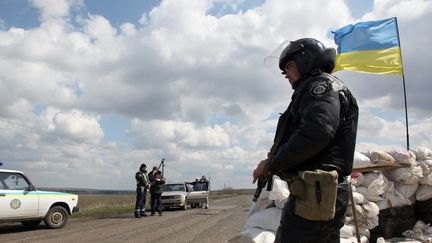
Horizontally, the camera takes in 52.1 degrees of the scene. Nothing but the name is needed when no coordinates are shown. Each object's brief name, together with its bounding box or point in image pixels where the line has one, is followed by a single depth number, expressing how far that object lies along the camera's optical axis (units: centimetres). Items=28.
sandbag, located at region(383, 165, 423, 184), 659
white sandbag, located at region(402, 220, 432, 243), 621
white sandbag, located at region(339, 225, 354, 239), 572
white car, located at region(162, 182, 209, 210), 2255
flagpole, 915
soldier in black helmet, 248
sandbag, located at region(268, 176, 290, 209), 568
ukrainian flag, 1053
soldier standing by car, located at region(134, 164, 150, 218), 1656
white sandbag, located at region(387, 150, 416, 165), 668
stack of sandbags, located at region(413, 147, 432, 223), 670
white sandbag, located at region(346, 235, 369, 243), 558
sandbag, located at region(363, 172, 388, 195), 631
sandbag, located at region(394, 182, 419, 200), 669
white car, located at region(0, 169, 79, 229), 1180
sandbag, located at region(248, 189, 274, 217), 602
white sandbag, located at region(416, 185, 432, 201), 670
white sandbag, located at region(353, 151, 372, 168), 626
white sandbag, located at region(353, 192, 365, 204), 602
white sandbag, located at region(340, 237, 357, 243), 555
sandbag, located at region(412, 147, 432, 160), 695
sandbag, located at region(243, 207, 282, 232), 553
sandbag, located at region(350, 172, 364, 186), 636
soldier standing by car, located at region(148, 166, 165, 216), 1797
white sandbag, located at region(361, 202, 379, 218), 603
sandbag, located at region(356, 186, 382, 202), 628
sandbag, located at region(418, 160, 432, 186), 675
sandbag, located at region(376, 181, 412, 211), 650
